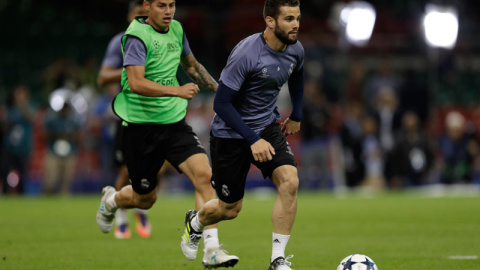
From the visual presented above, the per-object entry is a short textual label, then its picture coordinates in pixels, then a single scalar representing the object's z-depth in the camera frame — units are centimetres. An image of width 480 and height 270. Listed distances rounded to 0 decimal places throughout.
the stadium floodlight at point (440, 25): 5216
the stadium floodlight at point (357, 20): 5261
